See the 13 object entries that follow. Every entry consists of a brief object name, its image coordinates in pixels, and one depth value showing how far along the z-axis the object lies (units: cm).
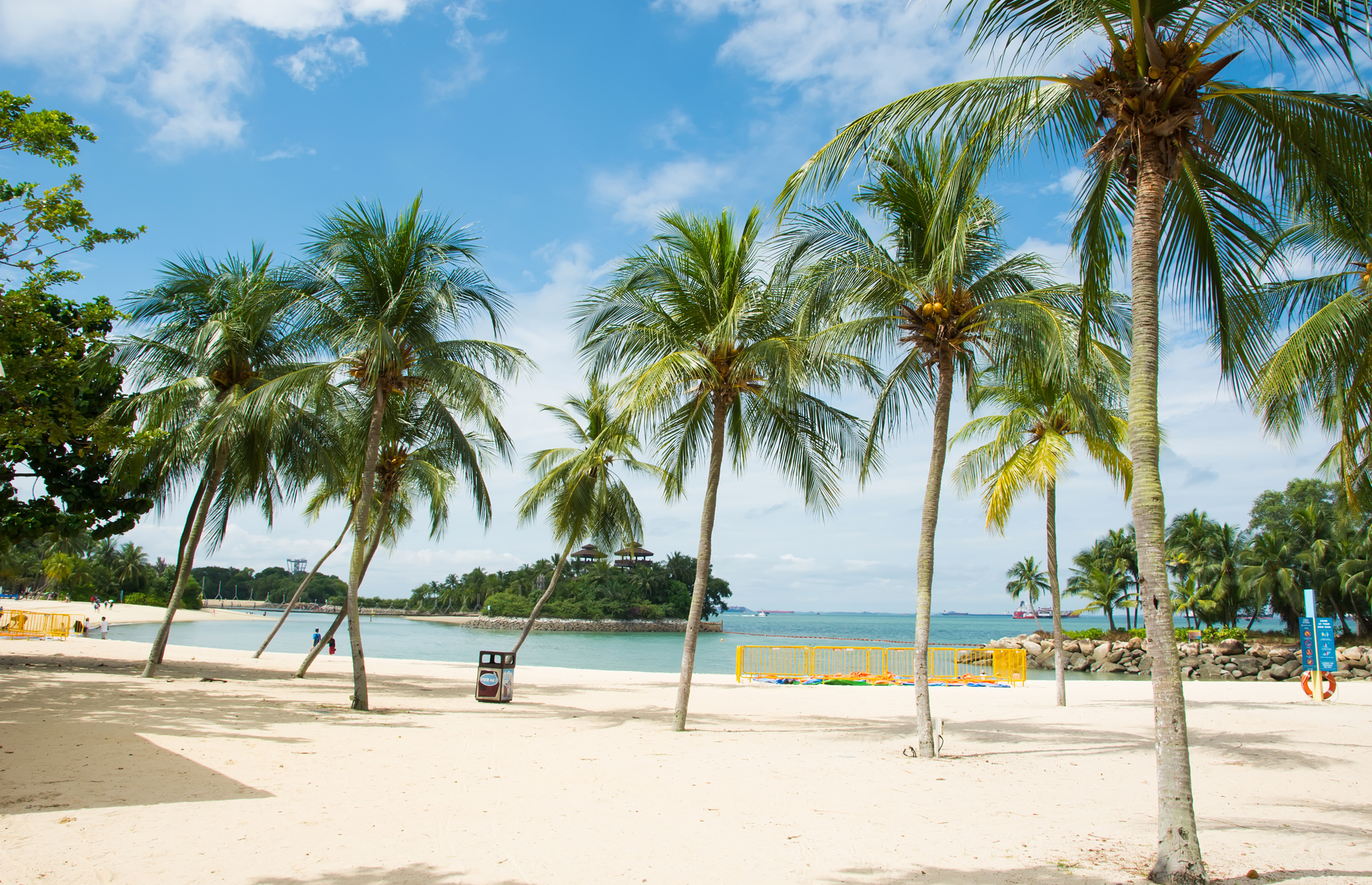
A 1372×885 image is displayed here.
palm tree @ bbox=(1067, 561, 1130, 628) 5238
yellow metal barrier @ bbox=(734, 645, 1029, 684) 2195
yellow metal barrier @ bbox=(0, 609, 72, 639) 2703
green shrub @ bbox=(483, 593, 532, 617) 8806
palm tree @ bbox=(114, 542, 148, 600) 8600
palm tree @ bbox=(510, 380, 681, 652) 2145
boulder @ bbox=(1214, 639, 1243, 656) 3269
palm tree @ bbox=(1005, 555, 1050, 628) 6944
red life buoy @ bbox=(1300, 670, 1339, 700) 1773
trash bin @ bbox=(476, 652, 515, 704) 1487
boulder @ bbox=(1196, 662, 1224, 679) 3209
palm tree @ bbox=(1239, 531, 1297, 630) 4250
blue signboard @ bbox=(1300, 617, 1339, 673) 1764
